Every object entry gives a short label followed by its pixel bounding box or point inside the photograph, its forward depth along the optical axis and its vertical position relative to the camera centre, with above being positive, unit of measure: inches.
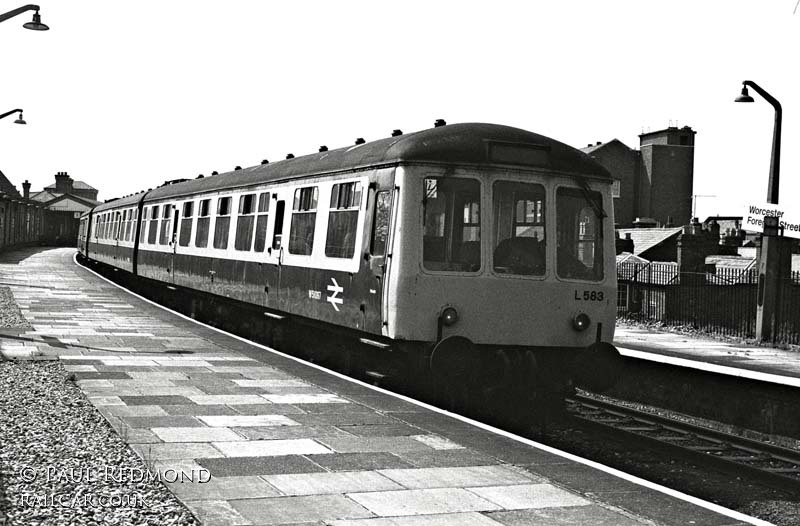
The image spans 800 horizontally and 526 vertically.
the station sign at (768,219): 736.3 +67.9
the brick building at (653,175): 2492.6 +322.9
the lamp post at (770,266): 755.4 +32.3
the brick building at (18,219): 2386.8 +102.6
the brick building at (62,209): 3848.4 +200.0
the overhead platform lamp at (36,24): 718.5 +173.2
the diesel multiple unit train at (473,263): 391.9 +9.0
